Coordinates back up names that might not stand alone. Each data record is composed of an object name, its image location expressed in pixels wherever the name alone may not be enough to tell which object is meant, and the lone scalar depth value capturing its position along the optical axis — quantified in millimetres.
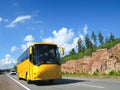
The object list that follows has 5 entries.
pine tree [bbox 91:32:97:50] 65184
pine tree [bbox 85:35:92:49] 59574
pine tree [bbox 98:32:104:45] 65608
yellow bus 10633
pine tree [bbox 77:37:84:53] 62336
